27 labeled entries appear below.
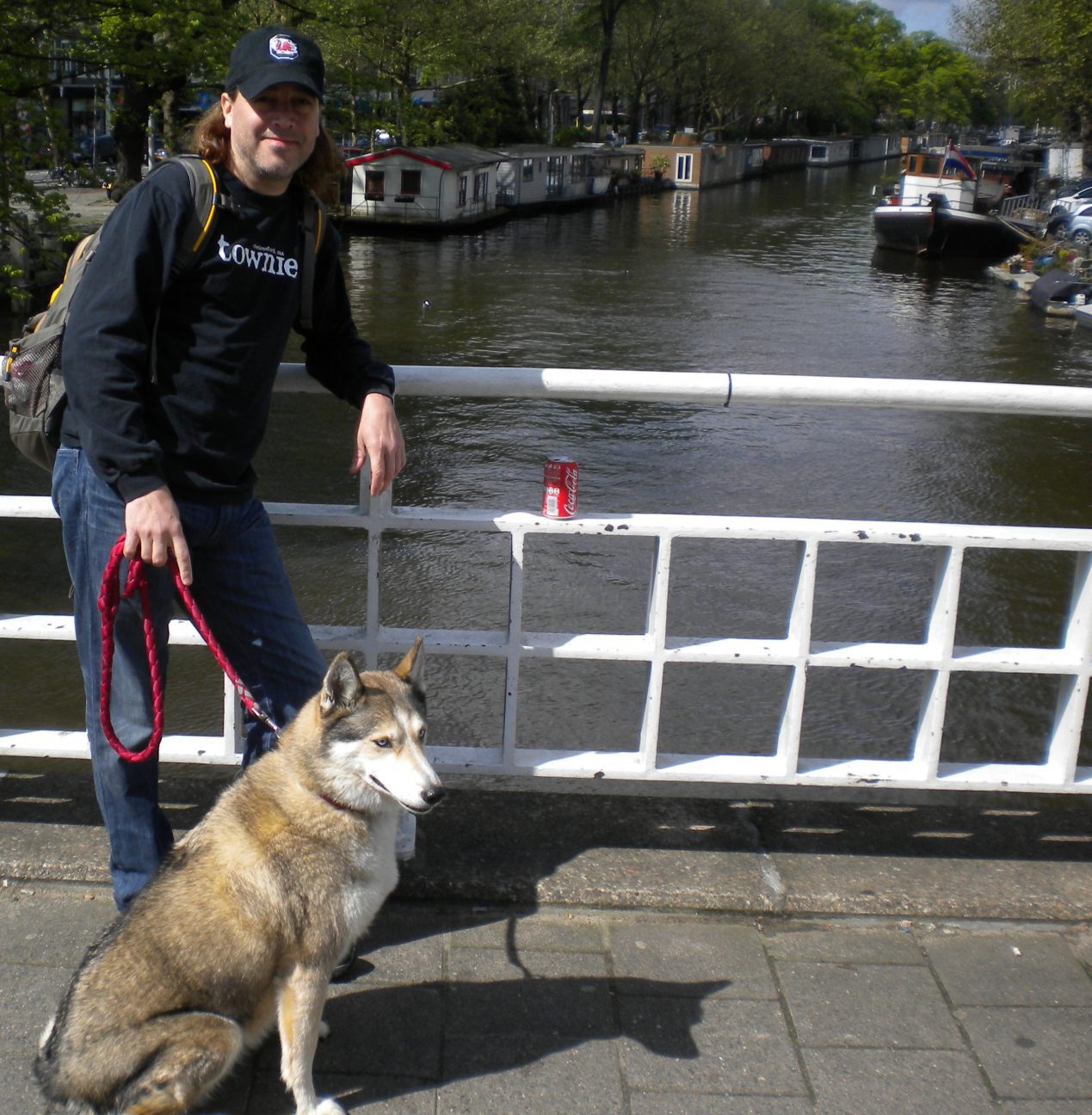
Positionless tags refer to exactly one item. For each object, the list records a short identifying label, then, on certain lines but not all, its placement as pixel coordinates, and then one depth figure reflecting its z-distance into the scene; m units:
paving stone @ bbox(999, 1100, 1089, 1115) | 2.91
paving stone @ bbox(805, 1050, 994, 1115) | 2.92
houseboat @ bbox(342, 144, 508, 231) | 39.69
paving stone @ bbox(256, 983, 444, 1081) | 3.03
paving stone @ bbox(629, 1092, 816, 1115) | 2.89
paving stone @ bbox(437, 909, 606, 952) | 3.50
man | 2.77
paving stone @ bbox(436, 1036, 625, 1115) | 2.90
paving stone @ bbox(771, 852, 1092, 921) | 3.67
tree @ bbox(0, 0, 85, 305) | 12.00
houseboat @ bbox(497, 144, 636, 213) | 47.84
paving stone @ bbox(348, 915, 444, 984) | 3.33
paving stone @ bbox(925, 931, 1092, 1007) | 3.32
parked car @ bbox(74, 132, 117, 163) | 42.11
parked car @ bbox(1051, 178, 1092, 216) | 41.37
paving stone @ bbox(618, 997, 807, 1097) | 2.98
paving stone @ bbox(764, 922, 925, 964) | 3.47
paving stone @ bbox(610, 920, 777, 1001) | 3.36
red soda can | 3.55
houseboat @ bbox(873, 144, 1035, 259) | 40.19
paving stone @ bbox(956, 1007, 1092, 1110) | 2.99
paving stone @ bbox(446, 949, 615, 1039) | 3.17
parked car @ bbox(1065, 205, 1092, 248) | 32.74
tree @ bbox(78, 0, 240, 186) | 14.02
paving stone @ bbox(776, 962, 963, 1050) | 3.15
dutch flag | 45.12
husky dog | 2.61
